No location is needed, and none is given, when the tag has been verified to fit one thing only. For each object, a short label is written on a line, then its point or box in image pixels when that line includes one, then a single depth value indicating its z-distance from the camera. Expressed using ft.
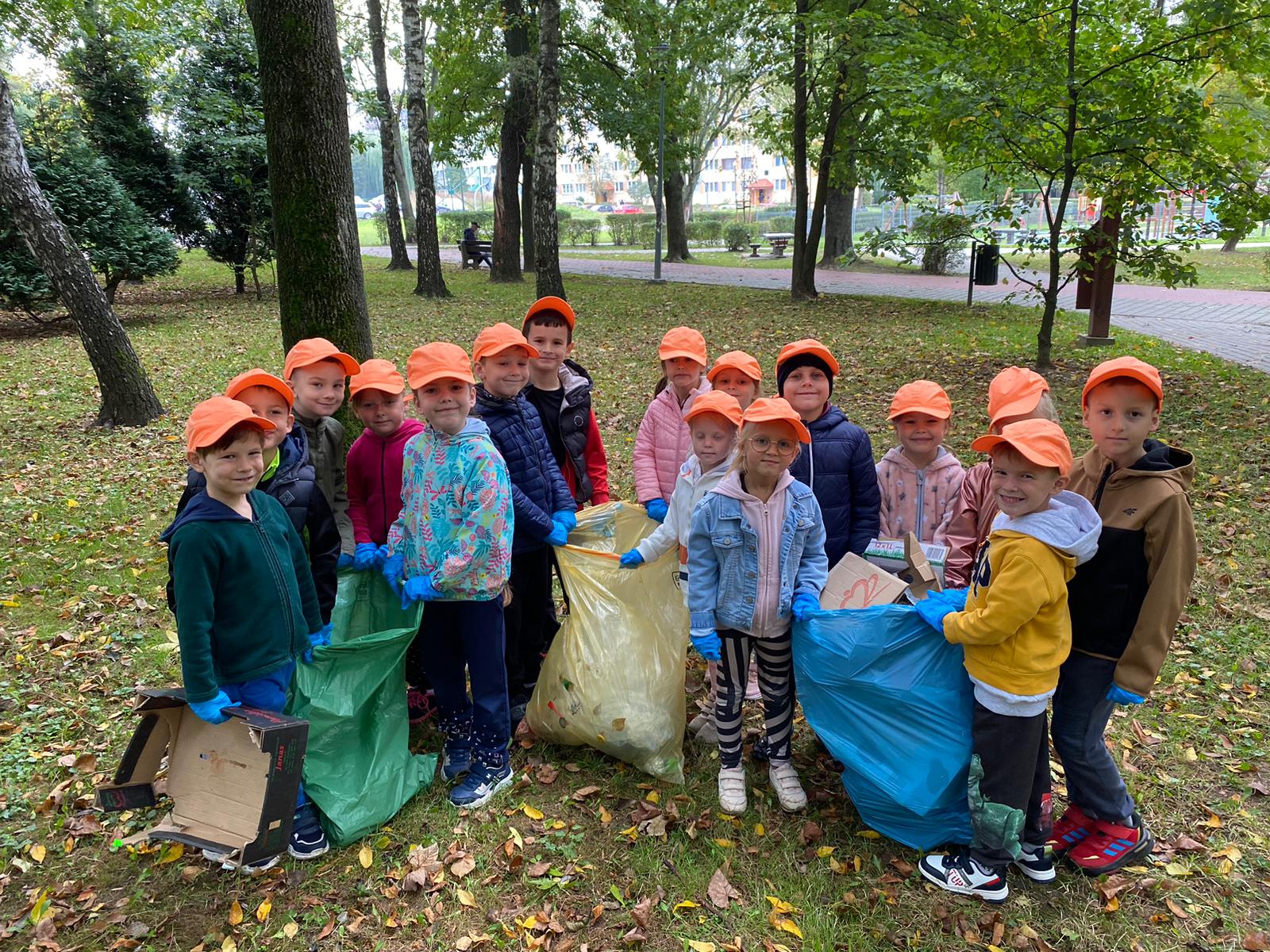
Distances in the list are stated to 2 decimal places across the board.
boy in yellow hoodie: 7.80
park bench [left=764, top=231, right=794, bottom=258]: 98.48
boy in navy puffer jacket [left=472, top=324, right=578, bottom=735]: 10.84
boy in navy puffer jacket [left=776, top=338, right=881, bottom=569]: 10.78
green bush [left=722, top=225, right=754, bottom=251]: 107.04
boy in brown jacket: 8.02
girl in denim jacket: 9.37
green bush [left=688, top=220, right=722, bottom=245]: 125.59
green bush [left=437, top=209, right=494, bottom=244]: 130.62
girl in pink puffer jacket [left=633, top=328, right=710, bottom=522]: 12.18
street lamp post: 56.65
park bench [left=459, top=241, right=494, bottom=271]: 75.46
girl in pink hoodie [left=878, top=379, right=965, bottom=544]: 10.39
